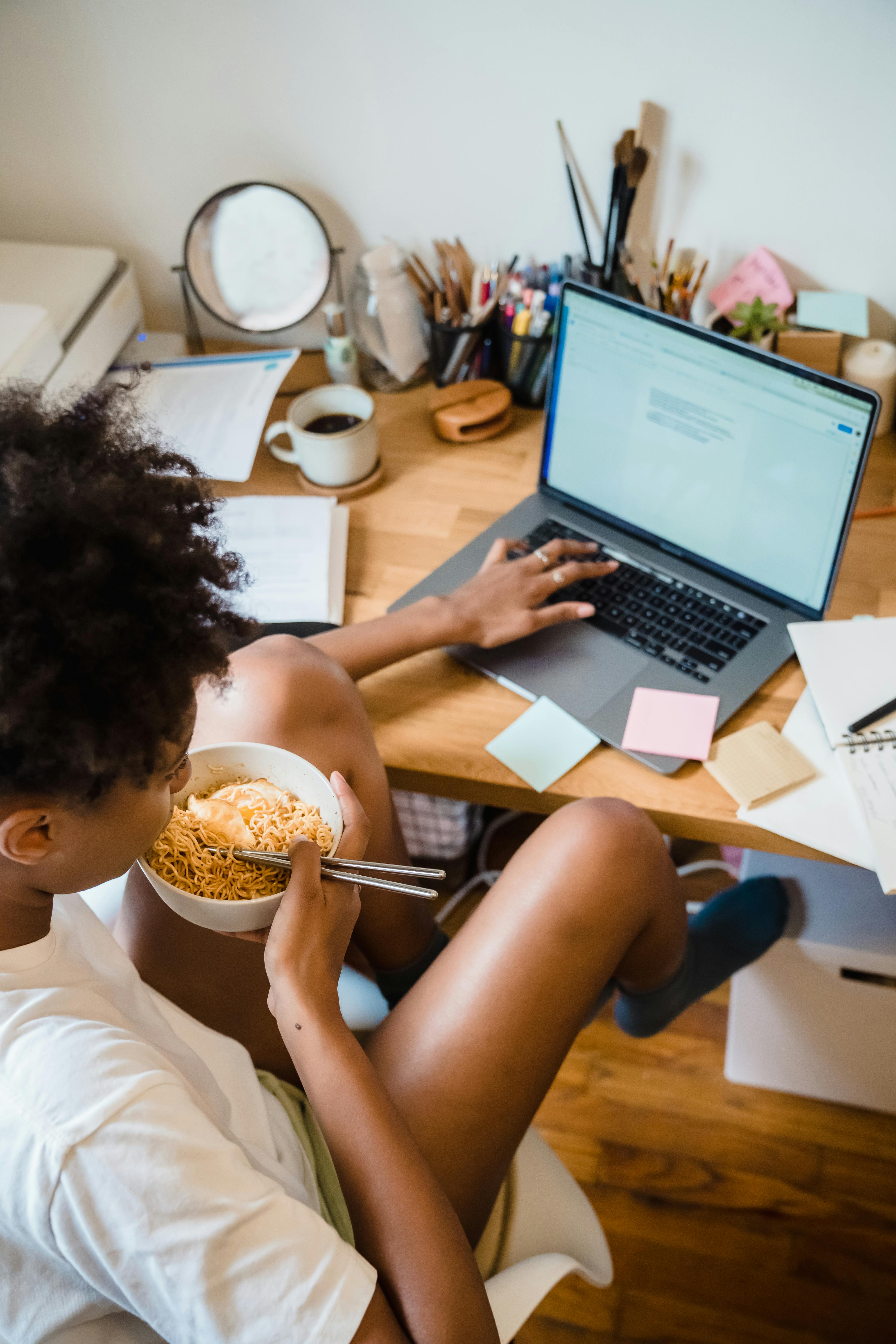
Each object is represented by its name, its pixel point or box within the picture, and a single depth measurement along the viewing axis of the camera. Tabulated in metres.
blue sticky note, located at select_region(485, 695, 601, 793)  0.94
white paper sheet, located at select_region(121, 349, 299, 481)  1.26
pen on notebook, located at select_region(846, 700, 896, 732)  0.92
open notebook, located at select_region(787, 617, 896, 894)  0.86
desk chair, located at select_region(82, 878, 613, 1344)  0.72
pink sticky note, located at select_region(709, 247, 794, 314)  1.23
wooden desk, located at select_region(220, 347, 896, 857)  0.93
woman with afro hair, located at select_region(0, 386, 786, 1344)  0.52
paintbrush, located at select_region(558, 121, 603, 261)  1.23
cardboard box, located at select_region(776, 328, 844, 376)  1.20
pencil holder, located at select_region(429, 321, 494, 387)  1.32
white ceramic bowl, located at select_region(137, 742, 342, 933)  0.75
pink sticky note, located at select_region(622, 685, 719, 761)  0.94
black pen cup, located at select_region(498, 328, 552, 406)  1.28
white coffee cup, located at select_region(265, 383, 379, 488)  1.22
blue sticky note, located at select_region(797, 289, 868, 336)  1.21
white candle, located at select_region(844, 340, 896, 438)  1.19
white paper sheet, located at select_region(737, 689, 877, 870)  0.85
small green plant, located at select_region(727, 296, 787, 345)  1.18
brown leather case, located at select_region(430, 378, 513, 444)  1.30
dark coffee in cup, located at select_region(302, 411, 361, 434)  1.27
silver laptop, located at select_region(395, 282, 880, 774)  0.95
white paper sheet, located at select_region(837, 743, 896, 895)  0.83
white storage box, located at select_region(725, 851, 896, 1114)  1.12
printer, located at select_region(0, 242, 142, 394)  1.17
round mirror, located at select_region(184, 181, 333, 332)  1.36
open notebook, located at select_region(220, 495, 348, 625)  1.12
